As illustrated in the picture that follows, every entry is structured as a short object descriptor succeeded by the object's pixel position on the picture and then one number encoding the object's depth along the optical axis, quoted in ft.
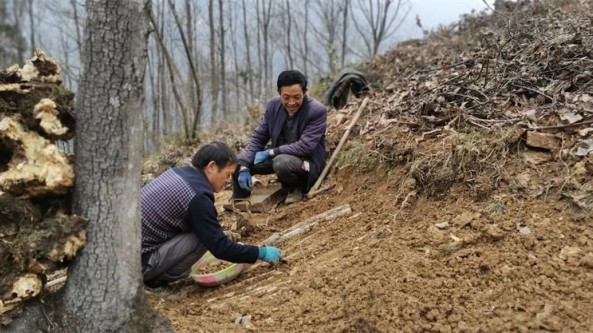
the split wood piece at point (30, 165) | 6.77
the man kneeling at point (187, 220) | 9.28
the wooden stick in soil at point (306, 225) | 12.19
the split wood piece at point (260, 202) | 14.92
